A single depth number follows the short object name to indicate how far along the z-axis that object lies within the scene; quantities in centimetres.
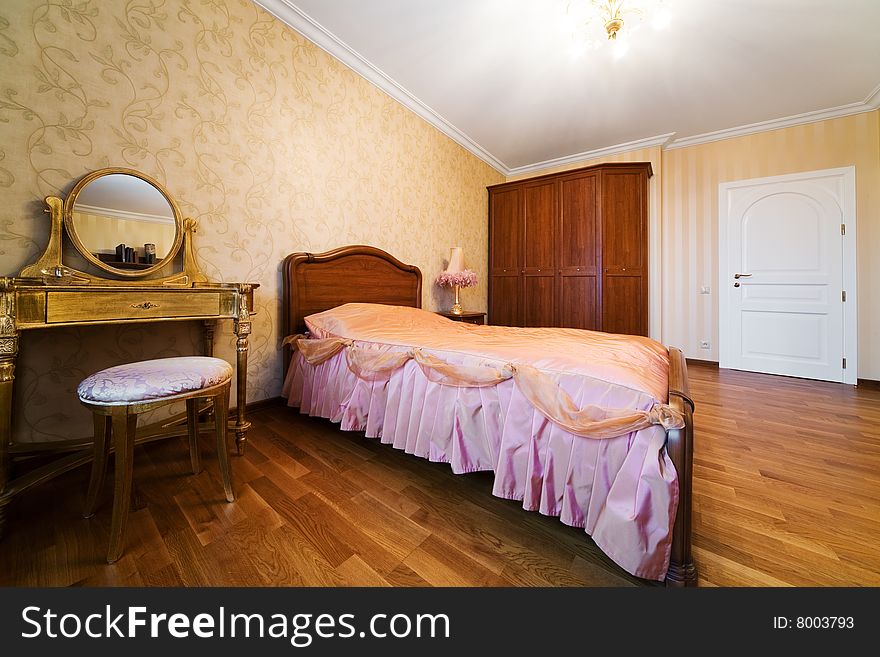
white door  325
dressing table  108
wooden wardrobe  374
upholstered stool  102
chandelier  193
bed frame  90
